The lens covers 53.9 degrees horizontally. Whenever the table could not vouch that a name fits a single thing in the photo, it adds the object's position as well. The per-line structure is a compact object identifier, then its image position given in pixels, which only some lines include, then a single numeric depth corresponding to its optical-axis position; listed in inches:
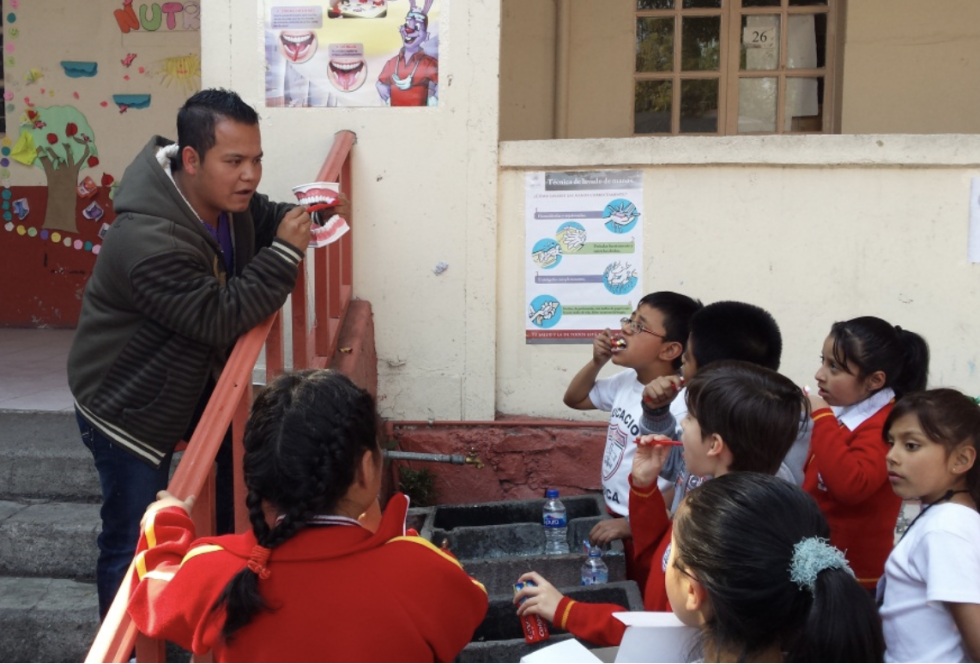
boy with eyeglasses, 122.8
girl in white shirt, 78.4
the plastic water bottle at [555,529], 147.3
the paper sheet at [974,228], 160.4
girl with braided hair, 64.3
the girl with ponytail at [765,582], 58.2
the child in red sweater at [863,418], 102.2
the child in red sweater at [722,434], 84.2
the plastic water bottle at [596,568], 130.5
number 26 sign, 224.2
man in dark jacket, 103.7
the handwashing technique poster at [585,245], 165.2
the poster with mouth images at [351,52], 163.6
